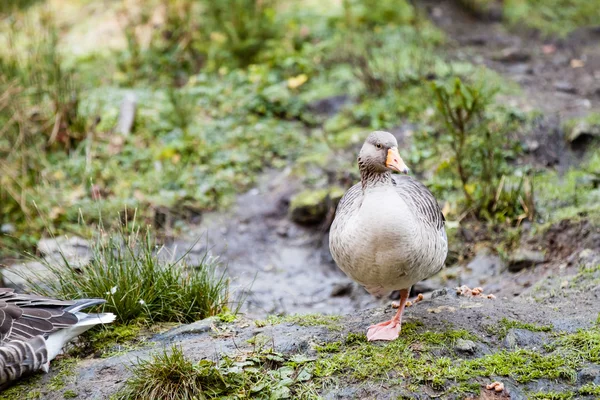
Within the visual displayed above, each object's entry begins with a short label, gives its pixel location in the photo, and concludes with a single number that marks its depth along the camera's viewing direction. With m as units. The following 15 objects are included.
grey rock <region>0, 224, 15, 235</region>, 14.41
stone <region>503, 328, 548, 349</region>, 7.93
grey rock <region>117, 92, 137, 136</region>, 17.66
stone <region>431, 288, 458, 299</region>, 9.56
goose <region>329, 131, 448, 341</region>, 7.55
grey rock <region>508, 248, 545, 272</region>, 11.29
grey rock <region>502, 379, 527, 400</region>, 7.03
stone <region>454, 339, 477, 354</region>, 7.79
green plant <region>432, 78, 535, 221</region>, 12.00
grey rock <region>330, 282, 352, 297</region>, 12.94
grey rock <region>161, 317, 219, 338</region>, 8.86
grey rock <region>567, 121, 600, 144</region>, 14.15
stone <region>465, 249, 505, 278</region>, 11.74
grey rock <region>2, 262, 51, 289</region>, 9.55
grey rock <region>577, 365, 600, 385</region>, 7.14
